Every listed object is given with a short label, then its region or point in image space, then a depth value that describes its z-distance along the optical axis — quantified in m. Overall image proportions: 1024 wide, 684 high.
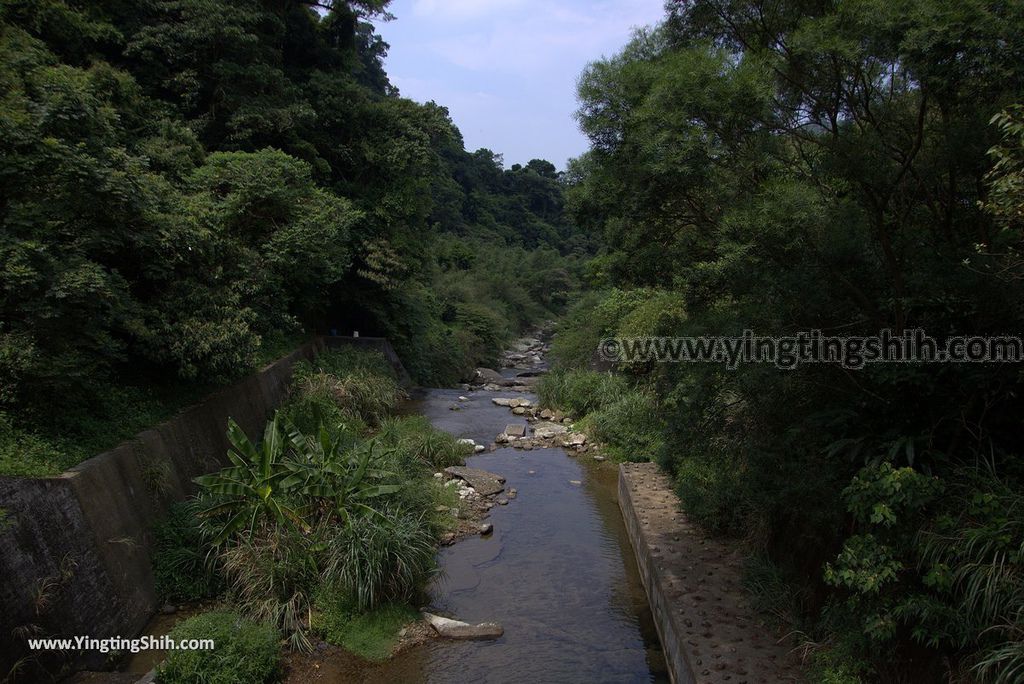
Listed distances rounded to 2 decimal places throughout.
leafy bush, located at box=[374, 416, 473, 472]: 12.82
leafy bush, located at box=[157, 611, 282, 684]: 6.07
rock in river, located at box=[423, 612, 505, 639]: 7.84
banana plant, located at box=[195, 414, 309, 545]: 8.07
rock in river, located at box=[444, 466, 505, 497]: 12.81
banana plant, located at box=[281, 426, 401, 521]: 8.43
